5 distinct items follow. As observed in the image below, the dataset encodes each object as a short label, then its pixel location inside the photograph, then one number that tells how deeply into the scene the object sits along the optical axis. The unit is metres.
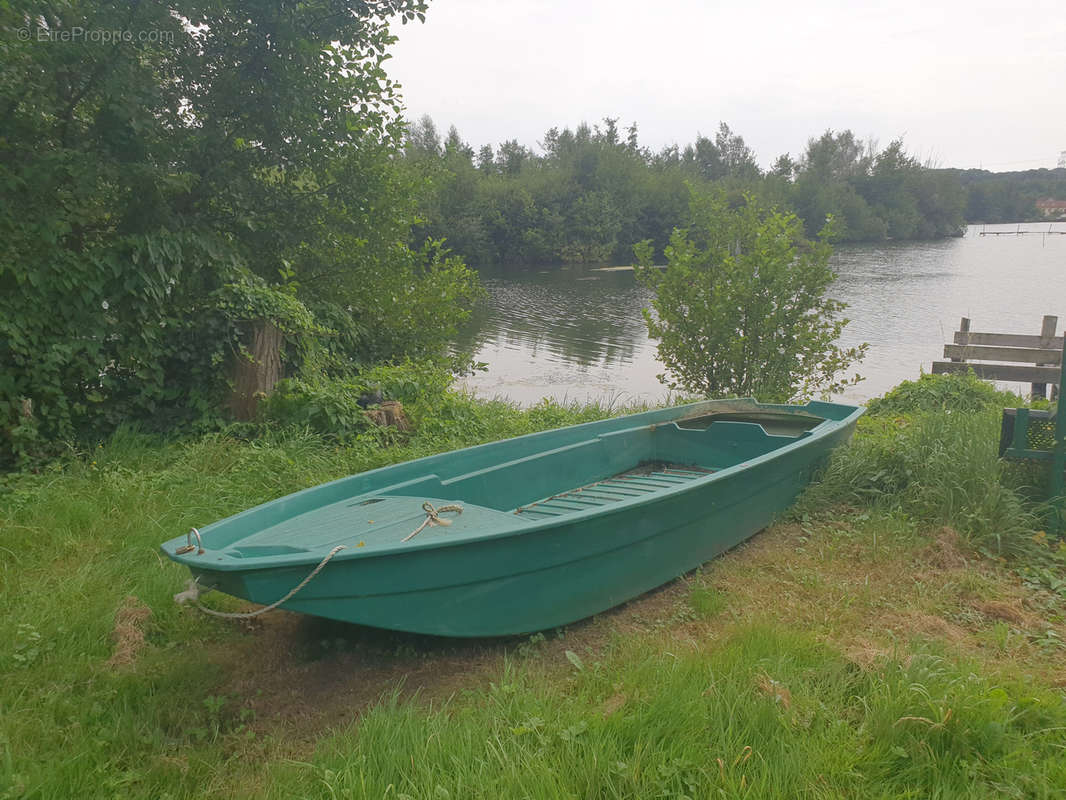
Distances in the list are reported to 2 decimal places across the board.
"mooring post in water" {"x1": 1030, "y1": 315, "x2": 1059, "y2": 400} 9.55
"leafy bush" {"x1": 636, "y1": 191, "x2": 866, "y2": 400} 8.34
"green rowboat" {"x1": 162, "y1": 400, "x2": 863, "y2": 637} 2.91
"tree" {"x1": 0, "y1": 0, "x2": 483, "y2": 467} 5.06
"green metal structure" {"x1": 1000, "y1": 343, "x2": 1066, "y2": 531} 4.66
